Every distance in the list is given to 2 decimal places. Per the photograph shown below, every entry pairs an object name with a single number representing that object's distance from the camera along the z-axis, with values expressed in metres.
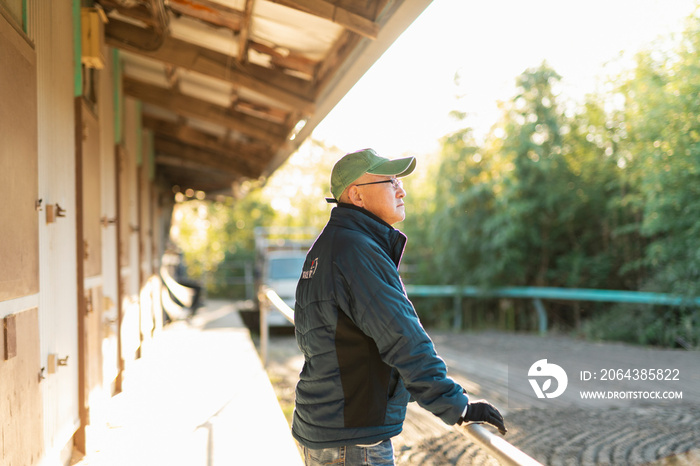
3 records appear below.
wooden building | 2.83
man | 1.84
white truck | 13.66
